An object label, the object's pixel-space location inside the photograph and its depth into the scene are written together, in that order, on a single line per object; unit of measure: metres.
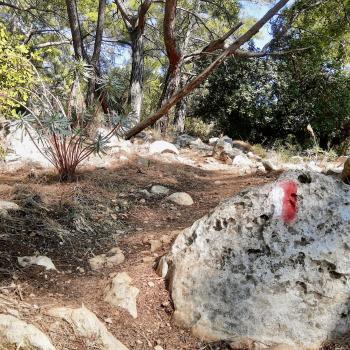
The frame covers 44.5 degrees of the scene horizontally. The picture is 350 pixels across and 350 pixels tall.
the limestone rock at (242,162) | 5.88
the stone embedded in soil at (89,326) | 1.83
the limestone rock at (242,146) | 7.66
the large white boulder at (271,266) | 2.02
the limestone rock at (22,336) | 1.60
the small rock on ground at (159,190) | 4.05
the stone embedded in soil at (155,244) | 2.84
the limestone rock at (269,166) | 5.18
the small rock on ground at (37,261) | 2.45
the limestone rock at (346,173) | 3.69
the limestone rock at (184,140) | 7.34
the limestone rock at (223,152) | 6.16
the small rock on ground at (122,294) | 2.21
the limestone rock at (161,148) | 5.83
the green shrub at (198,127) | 9.98
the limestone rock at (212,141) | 7.91
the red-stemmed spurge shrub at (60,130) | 3.57
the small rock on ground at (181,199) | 3.85
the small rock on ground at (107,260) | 2.64
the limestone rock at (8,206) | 3.01
